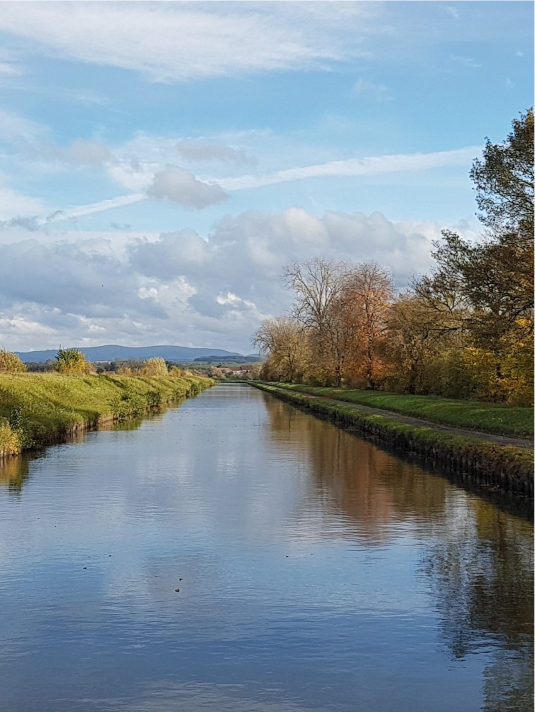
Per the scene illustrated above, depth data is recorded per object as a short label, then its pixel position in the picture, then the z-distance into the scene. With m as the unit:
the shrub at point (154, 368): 116.54
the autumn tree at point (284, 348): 115.73
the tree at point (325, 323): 75.75
